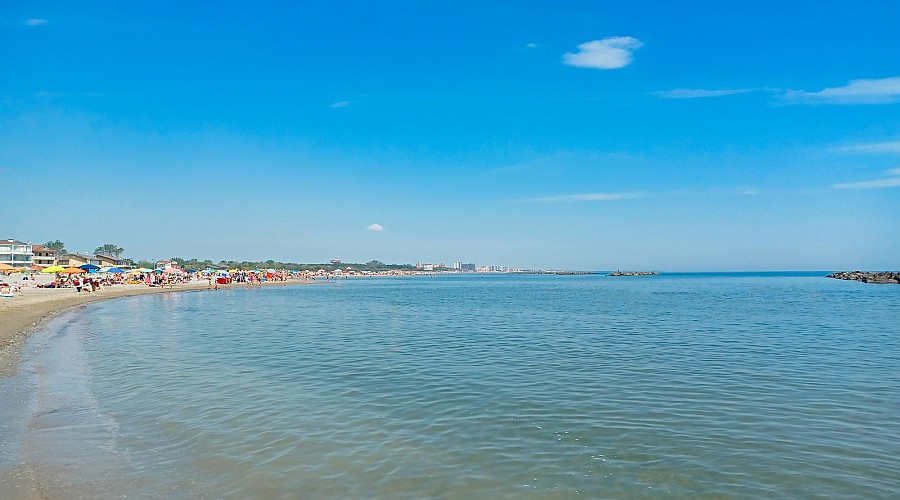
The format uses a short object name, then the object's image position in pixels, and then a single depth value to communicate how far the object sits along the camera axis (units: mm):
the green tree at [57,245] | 187750
